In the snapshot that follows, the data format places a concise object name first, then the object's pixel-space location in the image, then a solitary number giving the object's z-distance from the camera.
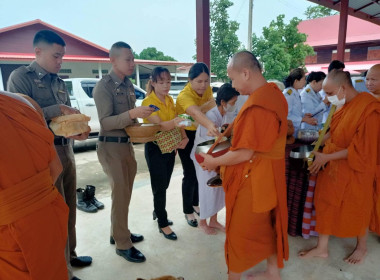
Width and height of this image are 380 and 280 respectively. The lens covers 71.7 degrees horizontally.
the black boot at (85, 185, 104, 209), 3.42
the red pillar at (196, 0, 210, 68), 3.38
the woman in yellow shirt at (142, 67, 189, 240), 2.55
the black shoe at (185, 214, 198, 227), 2.94
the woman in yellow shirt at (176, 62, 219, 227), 2.49
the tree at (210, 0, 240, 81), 16.60
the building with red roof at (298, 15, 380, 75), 17.89
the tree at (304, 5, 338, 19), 31.20
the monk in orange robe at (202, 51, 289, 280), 1.64
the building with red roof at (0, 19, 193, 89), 12.21
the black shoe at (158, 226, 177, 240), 2.68
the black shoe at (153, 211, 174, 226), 2.97
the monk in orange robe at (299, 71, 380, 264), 2.05
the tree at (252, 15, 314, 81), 14.47
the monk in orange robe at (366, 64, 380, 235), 2.35
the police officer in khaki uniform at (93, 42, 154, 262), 2.17
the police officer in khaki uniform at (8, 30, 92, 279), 1.90
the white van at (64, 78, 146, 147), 7.50
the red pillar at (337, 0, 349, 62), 6.77
